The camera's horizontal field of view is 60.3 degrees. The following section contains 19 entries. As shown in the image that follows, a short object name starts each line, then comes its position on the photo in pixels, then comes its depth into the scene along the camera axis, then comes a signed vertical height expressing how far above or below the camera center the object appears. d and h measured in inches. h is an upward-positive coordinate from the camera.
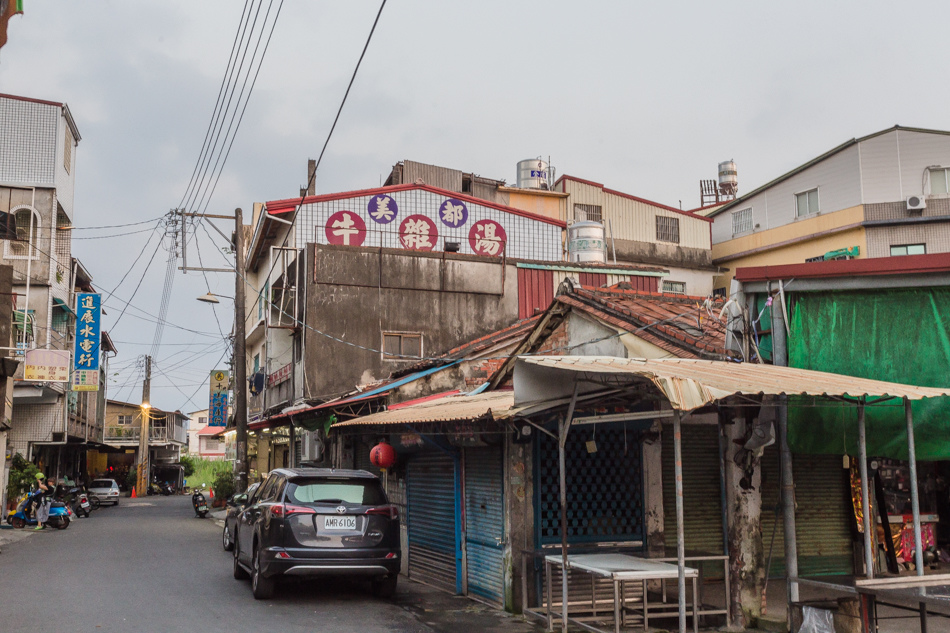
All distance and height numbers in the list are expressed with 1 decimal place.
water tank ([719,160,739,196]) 1702.8 +477.1
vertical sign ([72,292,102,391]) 1115.3 +121.6
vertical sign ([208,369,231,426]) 1423.5 +34.2
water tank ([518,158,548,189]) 1371.8 +398.8
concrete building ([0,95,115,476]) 1171.3 +280.0
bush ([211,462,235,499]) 1333.7 -110.8
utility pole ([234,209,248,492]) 952.9 +54.5
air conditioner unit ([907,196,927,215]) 1049.5 +255.6
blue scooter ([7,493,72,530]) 1007.0 -118.7
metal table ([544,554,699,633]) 299.6 -61.1
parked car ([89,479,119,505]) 1685.5 -145.2
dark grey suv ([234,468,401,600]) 409.1 -58.5
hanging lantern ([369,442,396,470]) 559.8 -28.0
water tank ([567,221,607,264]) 946.1 +194.5
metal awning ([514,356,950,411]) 256.7 +10.2
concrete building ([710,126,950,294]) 1066.1 +277.5
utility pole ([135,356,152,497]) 2172.7 -49.6
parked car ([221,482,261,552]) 691.4 -95.1
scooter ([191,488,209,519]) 1235.2 -131.3
